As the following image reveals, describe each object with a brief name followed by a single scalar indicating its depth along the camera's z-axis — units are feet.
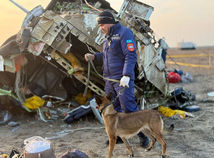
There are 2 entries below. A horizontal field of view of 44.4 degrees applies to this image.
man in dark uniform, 13.08
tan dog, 13.19
